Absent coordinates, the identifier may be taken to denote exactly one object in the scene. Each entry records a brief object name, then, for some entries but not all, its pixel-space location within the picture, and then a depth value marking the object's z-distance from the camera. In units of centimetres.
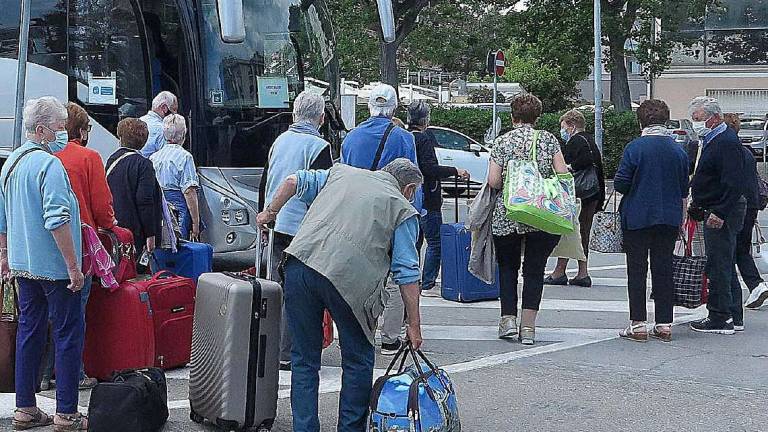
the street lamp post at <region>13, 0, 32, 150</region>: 1549
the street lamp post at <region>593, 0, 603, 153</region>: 3833
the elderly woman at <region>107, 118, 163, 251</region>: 1390
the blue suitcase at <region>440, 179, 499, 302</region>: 1850
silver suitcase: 1022
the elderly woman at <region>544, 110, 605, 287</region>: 1996
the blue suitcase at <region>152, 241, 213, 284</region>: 1473
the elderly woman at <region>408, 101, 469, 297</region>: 1770
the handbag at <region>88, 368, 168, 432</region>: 1039
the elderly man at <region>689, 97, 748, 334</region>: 1557
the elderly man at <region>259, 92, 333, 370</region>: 1248
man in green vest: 926
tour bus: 1985
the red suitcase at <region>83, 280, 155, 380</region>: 1224
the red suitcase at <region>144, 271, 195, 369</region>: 1286
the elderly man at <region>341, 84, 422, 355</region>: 1396
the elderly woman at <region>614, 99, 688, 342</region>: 1503
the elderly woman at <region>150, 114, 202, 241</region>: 1677
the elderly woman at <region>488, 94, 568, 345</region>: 1476
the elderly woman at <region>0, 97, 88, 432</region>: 1022
